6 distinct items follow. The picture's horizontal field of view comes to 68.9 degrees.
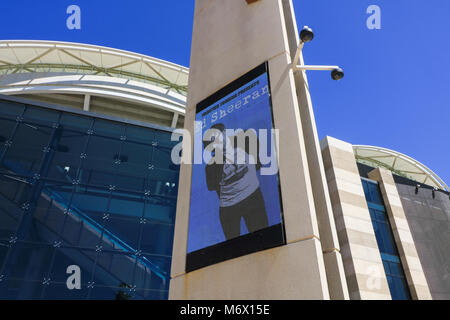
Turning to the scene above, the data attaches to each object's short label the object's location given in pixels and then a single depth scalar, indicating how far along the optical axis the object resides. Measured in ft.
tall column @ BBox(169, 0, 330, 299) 18.60
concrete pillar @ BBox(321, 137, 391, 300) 56.90
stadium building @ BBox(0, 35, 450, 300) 43.75
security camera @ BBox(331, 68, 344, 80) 24.88
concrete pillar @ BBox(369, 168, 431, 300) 69.05
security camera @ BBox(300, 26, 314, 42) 23.45
